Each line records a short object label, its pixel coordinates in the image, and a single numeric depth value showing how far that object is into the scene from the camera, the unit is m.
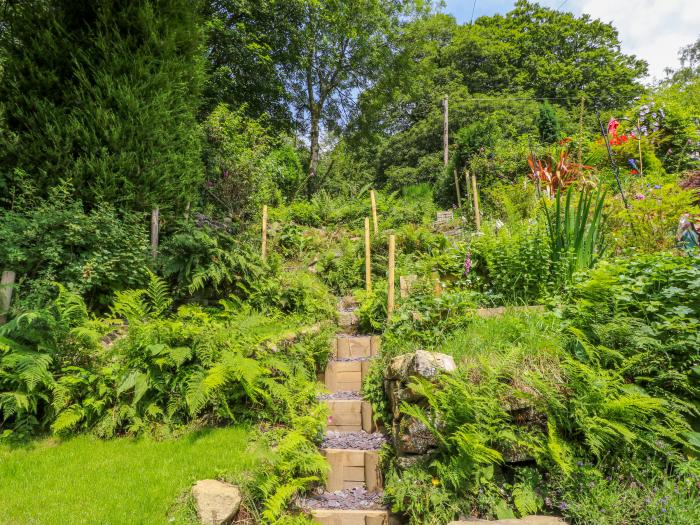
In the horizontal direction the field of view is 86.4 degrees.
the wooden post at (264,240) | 6.84
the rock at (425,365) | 2.95
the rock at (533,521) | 2.22
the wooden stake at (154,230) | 5.25
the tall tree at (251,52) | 10.97
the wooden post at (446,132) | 15.57
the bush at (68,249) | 4.01
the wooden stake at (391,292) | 5.05
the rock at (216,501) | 2.46
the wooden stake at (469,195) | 8.66
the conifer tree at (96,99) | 4.54
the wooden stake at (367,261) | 6.35
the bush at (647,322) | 2.52
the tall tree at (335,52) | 13.41
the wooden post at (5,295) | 3.84
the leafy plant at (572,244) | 3.96
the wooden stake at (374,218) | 7.76
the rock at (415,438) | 2.85
